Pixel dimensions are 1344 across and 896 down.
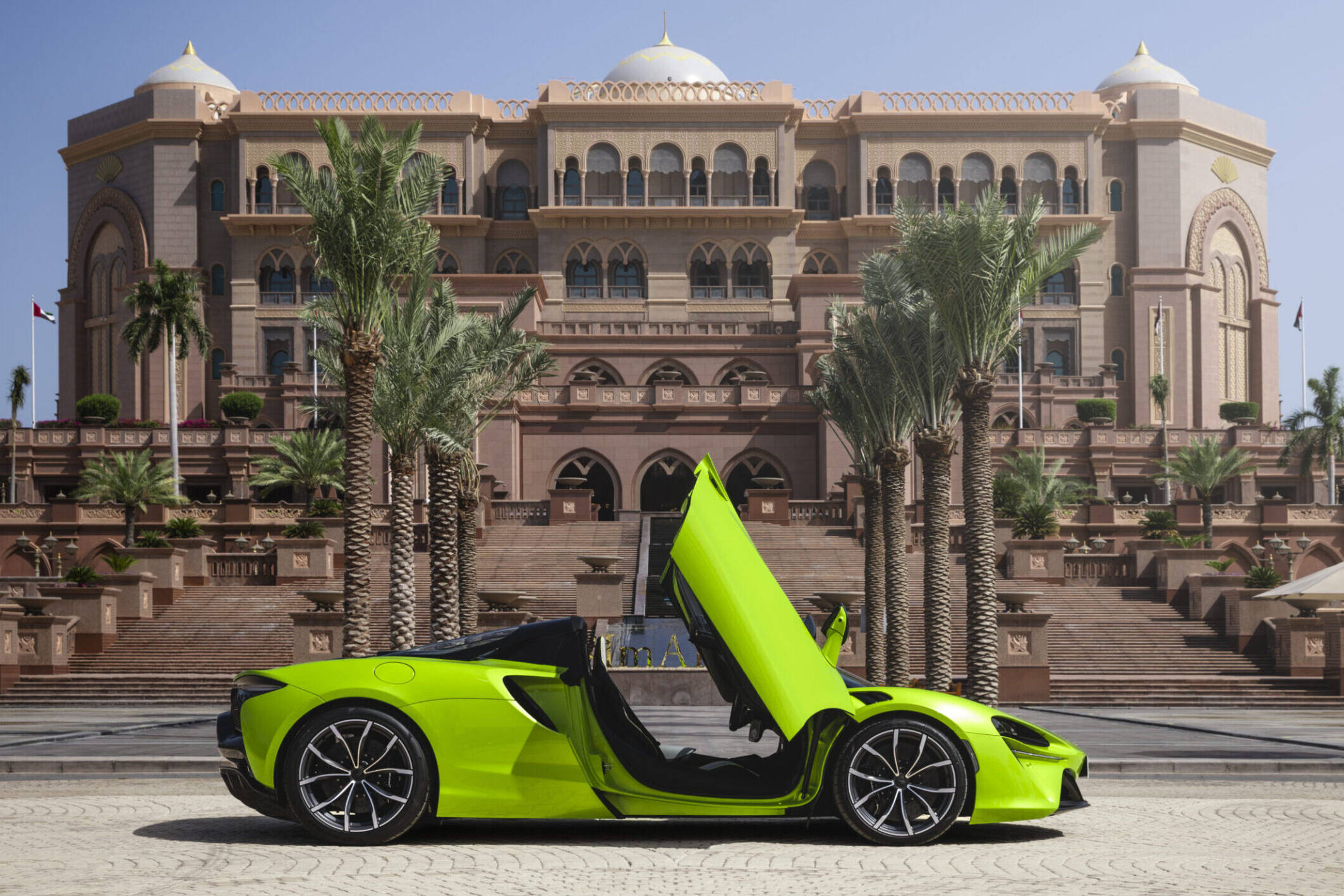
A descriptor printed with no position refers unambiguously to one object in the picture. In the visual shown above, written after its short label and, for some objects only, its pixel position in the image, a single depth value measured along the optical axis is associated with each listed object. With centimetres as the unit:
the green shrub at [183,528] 3644
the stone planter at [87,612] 2803
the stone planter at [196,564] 3278
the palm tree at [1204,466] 4325
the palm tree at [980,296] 1980
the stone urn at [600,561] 2805
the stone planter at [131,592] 2959
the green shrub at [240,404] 5356
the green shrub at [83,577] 2900
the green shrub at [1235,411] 5778
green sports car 761
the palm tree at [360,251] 2005
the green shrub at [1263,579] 2970
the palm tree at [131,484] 4012
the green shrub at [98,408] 5394
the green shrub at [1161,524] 3825
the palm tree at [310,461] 4162
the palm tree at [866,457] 2572
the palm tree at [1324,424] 4528
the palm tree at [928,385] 2206
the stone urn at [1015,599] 2494
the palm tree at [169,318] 4731
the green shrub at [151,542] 3184
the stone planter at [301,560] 3331
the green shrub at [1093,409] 5325
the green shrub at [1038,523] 3494
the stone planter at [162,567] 3125
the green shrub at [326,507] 3728
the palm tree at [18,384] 5947
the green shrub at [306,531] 3459
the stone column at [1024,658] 2489
